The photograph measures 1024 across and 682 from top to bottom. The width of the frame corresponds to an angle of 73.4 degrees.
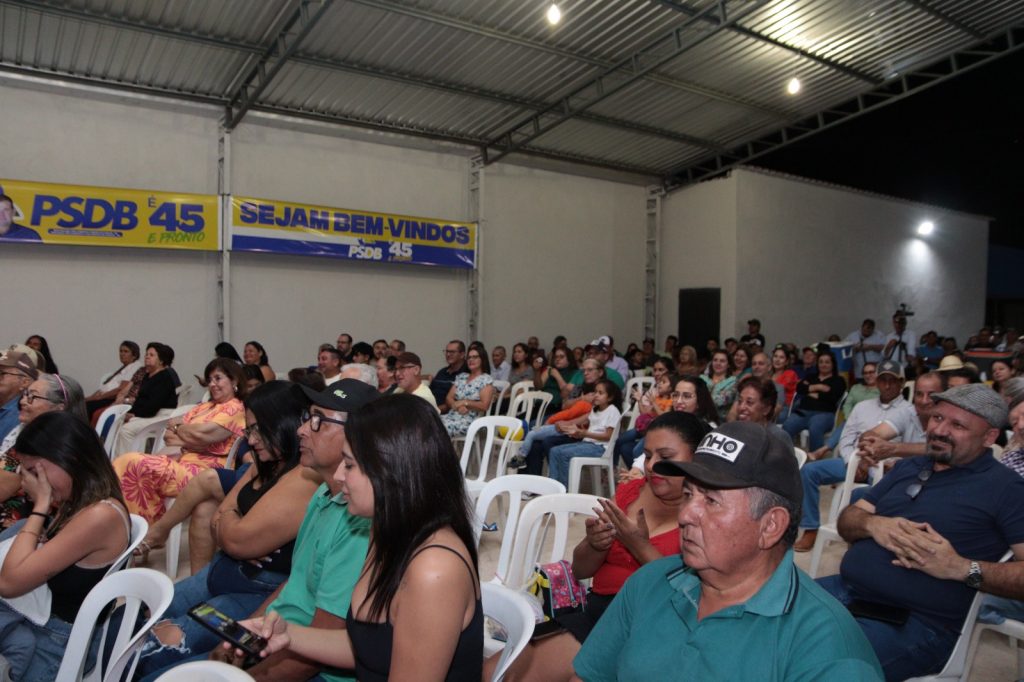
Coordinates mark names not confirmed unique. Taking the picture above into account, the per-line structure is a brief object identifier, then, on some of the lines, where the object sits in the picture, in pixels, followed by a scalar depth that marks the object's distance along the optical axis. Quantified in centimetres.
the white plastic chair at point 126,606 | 164
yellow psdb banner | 674
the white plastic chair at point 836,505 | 321
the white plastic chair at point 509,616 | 149
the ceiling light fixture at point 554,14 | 643
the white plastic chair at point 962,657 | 191
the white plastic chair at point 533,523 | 236
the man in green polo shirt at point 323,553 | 155
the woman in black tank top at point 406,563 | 122
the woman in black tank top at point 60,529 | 180
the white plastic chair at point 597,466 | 457
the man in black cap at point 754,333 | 920
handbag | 218
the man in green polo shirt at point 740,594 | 114
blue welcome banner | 797
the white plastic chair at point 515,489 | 270
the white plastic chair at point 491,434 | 431
